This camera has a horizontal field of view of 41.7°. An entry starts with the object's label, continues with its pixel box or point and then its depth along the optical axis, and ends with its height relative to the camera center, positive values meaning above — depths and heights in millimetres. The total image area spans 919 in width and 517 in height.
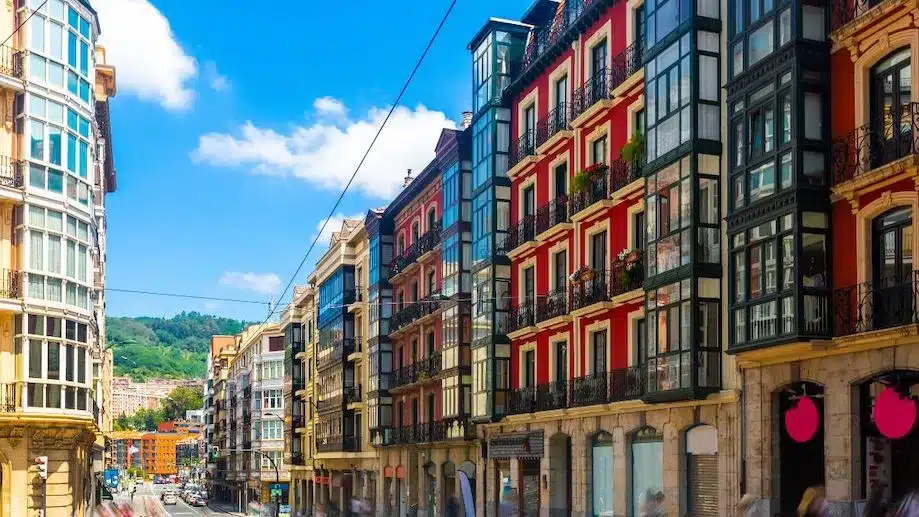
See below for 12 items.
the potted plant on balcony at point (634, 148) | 32438 +5685
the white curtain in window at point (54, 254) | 37750 +3440
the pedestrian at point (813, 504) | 23956 -2908
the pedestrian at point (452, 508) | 49219 -5991
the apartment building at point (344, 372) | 65188 -565
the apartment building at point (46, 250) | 36375 +3535
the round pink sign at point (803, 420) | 24281 -1239
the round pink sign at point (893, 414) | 21547 -987
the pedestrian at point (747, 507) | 26250 -3216
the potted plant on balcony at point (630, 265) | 32469 +2581
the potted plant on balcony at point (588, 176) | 35062 +5393
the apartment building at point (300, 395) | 83125 -2363
